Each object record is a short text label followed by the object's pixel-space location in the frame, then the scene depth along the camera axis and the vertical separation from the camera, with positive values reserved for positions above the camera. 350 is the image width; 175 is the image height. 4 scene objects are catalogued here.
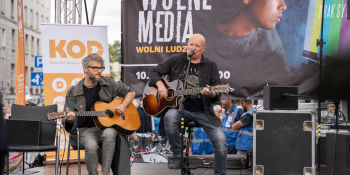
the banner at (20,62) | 8.88 +0.37
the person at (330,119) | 6.90 -0.58
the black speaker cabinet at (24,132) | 5.75 -0.62
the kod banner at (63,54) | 7.92 +0.46
